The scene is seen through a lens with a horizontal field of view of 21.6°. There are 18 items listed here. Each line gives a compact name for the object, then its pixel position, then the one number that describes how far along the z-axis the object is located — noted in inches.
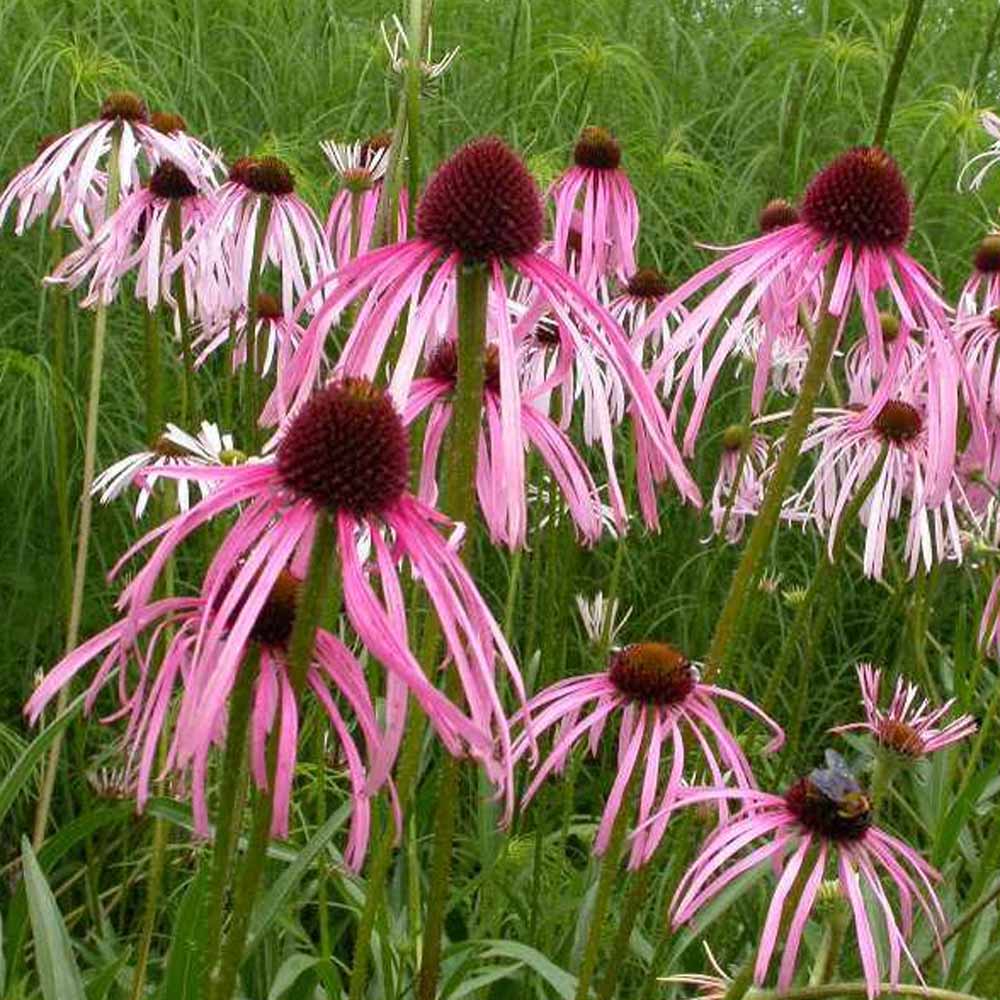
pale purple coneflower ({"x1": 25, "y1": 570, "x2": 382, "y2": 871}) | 22.1
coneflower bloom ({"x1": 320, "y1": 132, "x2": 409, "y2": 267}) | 35.4
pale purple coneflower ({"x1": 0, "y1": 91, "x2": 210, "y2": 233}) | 37.1
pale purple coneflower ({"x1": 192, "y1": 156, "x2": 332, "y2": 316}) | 37.6
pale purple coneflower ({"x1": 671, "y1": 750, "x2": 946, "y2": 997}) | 27.2
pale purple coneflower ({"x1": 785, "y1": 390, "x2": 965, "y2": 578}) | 38.8
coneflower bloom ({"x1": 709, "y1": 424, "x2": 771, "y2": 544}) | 46.2
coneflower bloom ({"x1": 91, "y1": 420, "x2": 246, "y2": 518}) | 33.5
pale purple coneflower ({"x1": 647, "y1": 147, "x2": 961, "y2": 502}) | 26.3
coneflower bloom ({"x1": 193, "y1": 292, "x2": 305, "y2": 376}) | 38.2
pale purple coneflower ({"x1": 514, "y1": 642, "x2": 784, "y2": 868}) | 28.3
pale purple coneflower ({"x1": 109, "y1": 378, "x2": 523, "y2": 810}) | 20.8
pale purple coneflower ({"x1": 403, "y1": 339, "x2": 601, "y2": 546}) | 25.4
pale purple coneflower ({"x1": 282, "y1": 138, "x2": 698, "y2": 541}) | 24.0
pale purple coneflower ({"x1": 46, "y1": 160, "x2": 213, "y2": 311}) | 35.4
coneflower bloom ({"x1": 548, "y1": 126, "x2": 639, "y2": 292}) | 35.5
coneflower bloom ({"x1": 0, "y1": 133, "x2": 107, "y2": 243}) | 36.7
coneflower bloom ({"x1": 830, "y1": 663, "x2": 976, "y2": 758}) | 30.8
